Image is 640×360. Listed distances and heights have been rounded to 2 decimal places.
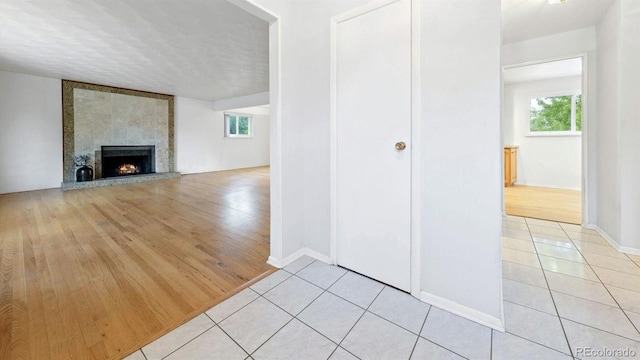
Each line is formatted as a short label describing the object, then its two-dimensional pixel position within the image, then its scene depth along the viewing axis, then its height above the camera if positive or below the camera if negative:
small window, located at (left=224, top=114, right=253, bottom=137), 8.82 +1.79
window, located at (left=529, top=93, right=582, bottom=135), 5.21 +1.24
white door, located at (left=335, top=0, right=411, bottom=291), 1.59 +0.21
